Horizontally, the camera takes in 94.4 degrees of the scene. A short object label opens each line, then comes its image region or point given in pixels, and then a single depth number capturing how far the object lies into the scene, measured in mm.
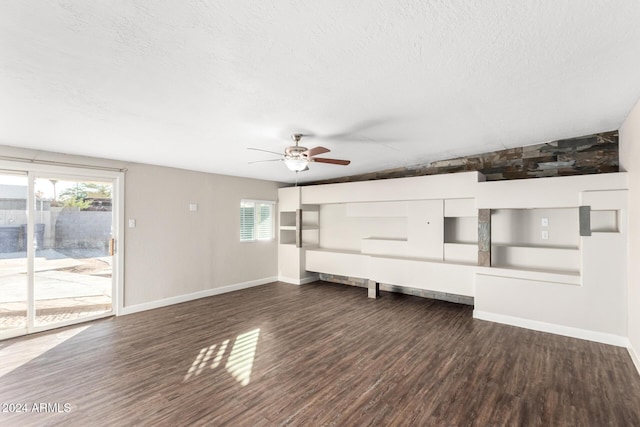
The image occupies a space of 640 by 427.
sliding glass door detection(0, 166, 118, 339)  3955
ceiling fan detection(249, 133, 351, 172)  3438
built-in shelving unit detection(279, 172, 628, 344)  3818
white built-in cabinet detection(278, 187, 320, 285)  7109
